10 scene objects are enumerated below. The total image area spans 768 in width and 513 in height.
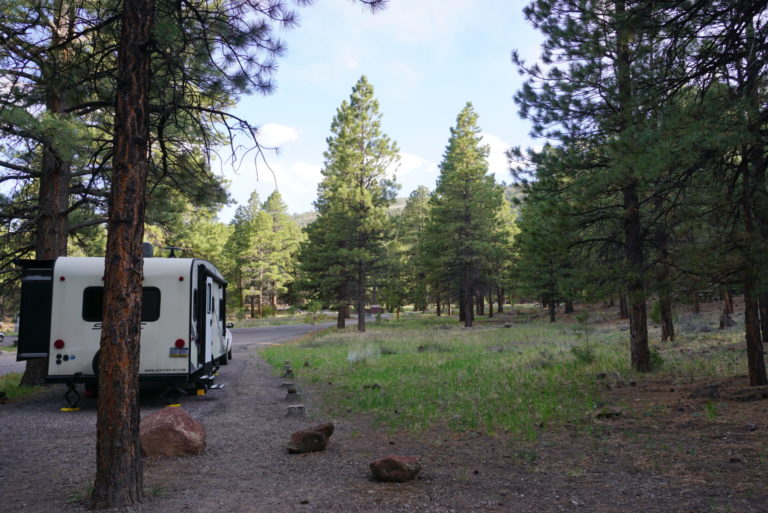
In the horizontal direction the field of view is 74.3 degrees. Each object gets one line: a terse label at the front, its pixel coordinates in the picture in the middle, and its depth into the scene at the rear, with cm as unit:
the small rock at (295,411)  845
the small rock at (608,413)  718
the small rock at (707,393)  800
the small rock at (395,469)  487
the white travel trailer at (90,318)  891
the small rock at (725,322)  1989
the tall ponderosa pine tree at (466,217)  3266
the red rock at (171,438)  595
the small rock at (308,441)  613
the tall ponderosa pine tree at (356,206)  2914
